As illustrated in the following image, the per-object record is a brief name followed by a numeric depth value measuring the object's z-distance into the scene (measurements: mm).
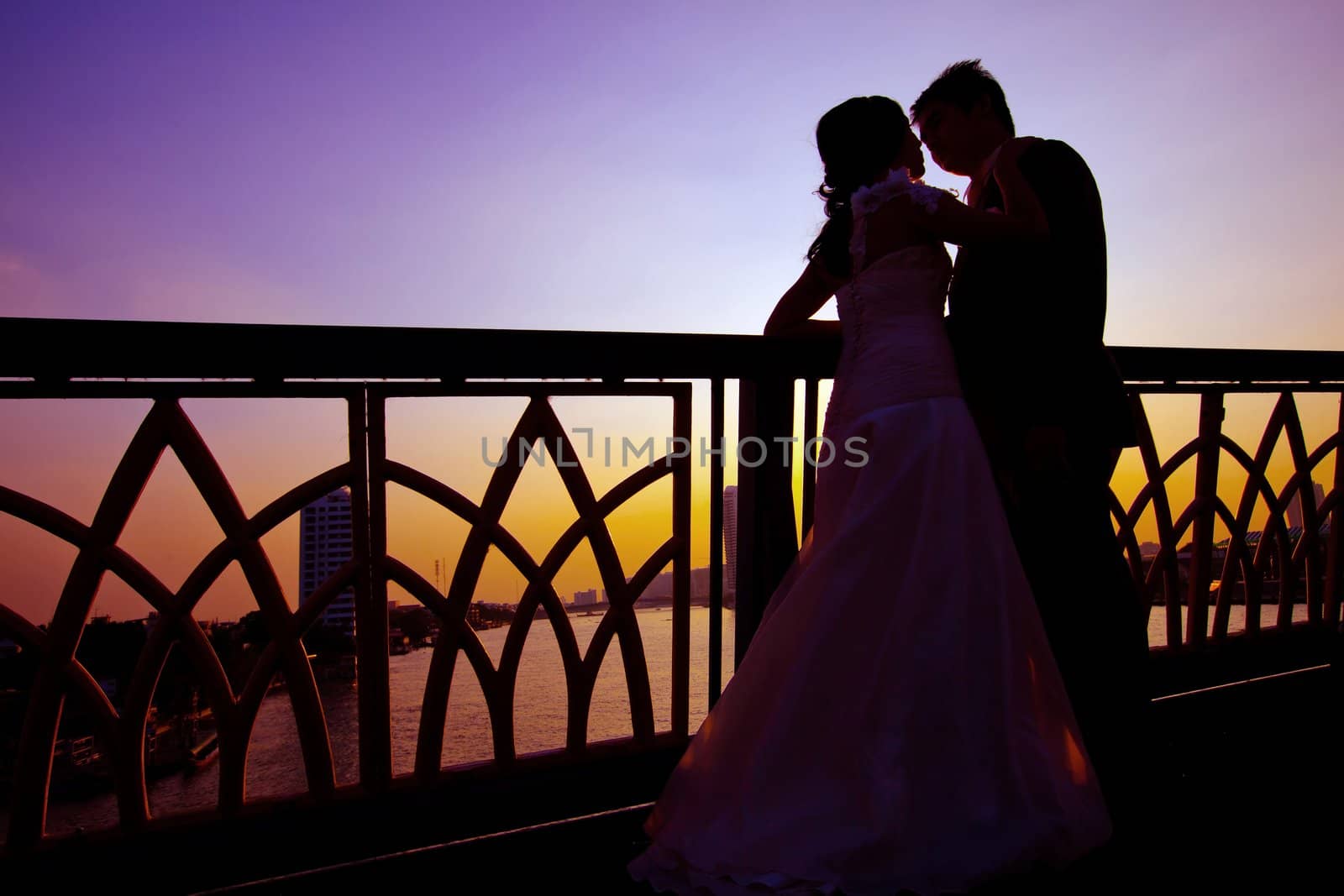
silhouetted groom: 1544
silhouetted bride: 1311
